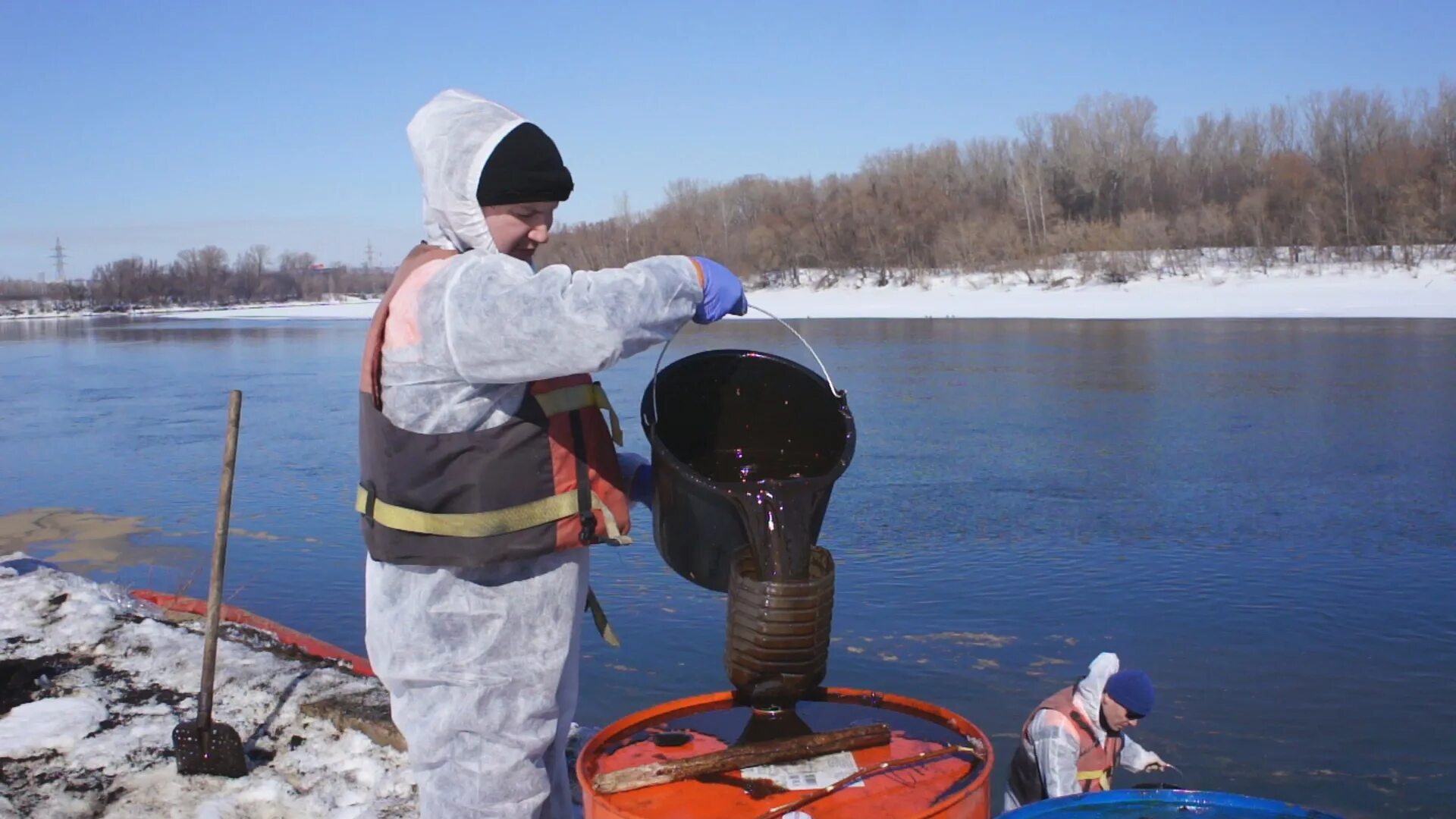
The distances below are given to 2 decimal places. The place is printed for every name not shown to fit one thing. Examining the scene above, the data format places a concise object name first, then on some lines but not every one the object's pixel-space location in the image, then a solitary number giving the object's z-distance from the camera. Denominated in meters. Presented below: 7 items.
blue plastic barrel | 2.35
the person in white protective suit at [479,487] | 2.27
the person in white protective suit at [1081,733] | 3.51
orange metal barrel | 2.36
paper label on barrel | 2.46
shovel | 3.62
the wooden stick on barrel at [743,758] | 2.45
